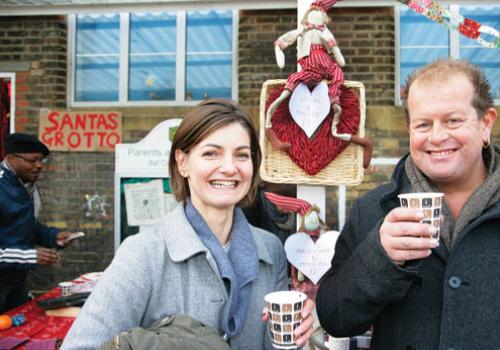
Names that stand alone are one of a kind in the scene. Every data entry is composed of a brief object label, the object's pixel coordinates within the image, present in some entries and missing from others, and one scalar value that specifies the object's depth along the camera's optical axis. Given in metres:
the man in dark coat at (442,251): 1.44
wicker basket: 2.29
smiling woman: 1.45
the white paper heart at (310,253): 2.21
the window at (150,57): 5.40
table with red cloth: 2.63
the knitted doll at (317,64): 2.22
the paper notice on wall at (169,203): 4.38
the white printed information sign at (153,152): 4.26
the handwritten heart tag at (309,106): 2.24
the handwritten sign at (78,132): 5.17
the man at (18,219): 3.55
